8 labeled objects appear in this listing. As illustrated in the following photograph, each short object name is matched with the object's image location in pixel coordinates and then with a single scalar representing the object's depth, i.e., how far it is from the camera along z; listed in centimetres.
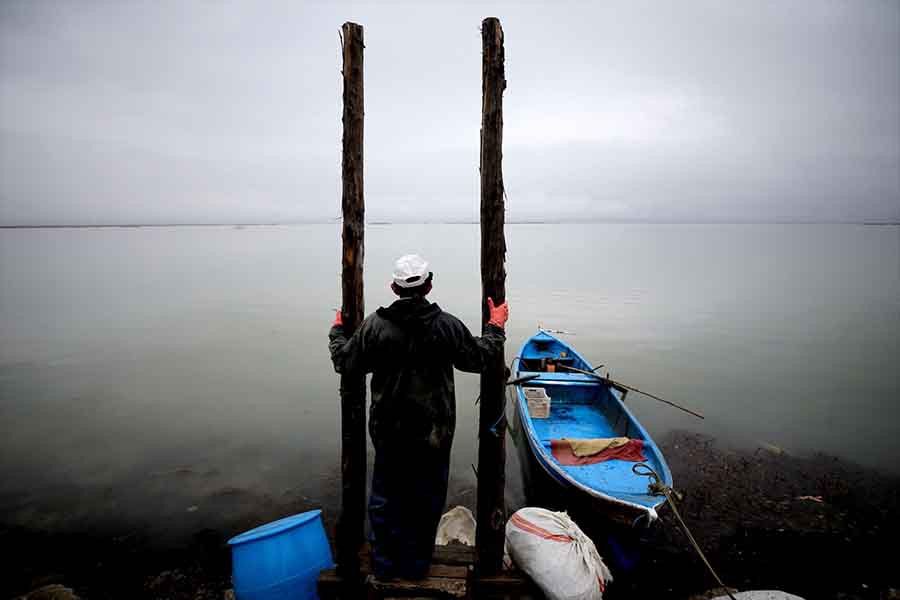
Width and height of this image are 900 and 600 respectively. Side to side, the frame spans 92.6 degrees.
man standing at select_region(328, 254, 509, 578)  356
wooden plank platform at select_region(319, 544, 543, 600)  392
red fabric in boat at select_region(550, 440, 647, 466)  717
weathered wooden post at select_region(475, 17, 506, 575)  434
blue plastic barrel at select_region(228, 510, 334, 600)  425
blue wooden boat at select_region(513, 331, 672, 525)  582
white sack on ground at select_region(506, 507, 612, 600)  450
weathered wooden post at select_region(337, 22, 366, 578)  448
